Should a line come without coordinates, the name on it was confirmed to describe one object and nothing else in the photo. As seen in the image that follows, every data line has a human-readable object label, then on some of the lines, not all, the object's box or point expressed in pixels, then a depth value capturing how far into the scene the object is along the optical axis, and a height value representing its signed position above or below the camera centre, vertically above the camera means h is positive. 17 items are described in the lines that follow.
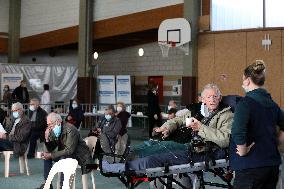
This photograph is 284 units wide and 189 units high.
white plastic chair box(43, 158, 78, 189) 4.81 -0.65
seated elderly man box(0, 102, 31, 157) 8.77 -0.69
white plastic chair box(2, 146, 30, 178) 8.60 -1.13
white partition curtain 19.33 +0.56
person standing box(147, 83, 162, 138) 13.94 -0.31
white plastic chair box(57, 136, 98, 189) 7.34 -0.65
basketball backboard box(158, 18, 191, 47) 14.66 +1.72
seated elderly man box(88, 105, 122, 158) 7.94 -0.56
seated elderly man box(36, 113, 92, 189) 6.62 -0.59
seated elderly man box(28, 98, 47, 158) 10.93 -0.60
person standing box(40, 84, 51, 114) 18.11 -0.05
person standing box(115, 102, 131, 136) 11.83 -0.40
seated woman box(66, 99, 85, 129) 12.91 -0.48
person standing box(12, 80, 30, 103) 16.81 +0.01
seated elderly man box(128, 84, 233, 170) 4.83 -0.34
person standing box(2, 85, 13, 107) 17.02 -0.03
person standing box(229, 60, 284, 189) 3.52 -0.26
